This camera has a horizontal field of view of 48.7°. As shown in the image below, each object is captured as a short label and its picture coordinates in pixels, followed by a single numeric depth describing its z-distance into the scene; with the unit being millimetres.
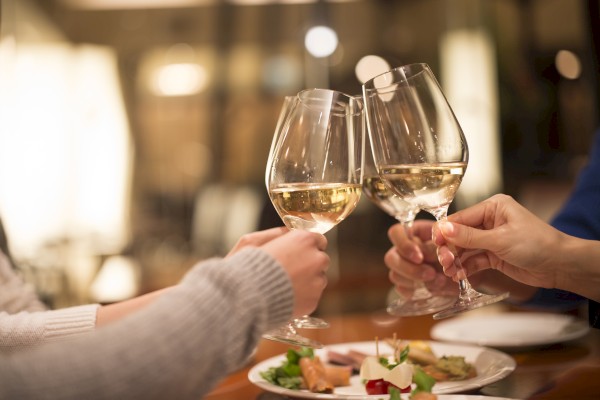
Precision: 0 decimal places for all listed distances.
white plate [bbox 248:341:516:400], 1048
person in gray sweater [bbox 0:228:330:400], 716
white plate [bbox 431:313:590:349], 1424
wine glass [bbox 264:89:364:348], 1113
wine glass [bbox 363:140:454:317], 1343
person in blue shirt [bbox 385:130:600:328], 1118
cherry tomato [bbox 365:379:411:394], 1058
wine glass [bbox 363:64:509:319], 1090
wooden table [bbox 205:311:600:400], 1090
